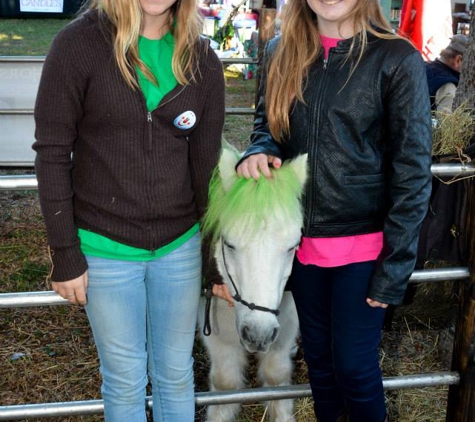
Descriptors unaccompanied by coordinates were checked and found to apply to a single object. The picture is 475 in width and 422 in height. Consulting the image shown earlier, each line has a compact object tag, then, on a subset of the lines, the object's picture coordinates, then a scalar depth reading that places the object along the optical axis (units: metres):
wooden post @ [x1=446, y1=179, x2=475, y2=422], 2.17
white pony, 1.86
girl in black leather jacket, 1.75
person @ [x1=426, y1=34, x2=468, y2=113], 4.50
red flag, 5.30
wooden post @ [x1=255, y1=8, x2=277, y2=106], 5.30
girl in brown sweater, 1.63
